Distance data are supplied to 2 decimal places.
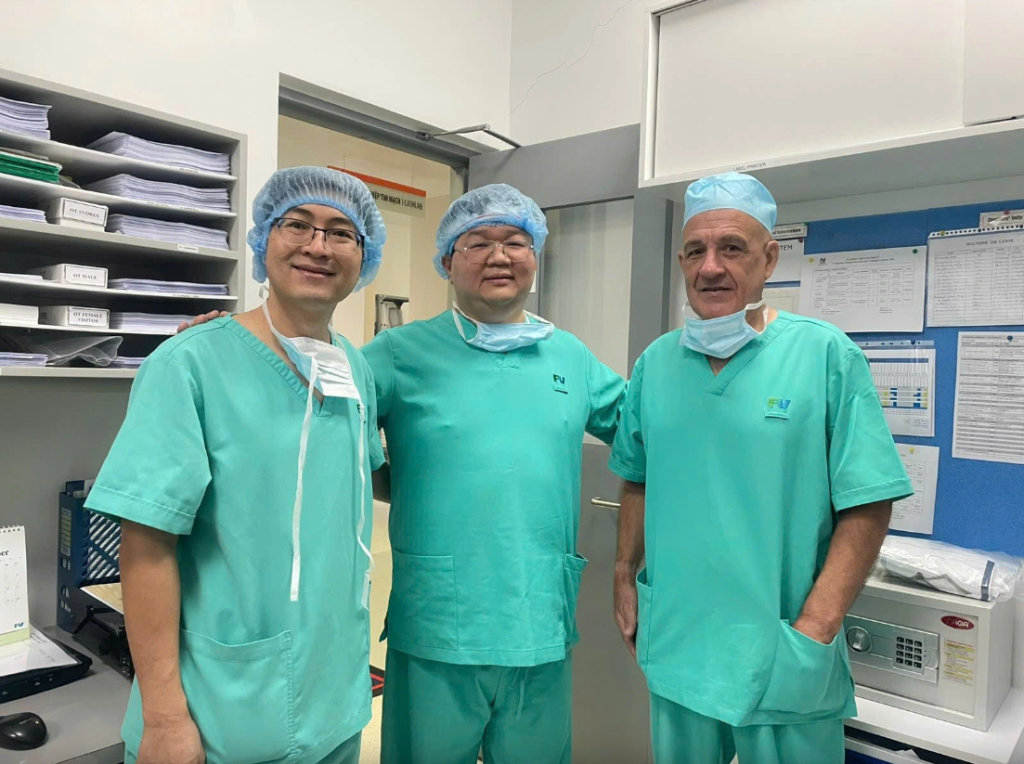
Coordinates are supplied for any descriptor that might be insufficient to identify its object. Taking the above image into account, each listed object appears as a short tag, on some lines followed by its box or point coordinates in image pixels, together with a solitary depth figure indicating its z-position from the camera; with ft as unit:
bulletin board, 5.25
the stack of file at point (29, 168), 4.16
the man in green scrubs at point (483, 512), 4.75
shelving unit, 4.38
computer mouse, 3.63
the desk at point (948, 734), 4.09
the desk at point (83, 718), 3.69
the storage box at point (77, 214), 4.42
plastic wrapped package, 4.52
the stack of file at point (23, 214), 4.19
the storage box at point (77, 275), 4.45
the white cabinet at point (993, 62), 4.02
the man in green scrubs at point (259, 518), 3.36
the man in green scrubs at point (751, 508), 4.04
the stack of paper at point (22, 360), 4.21
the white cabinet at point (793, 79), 4.38
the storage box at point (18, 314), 4.19
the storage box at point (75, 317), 4.48
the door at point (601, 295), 7.13
